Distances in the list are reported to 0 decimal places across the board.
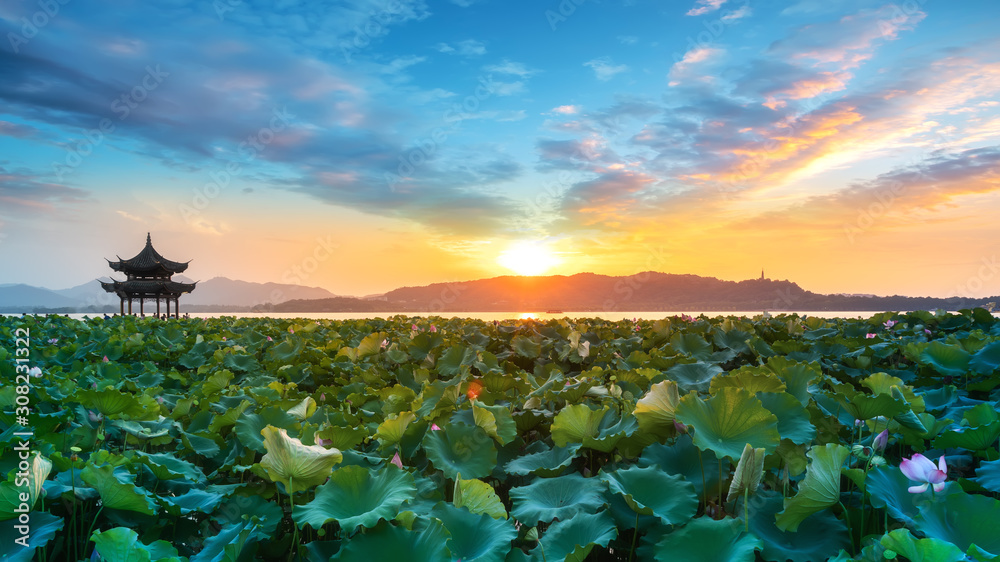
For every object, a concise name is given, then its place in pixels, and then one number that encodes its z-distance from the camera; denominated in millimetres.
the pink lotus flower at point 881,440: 1978
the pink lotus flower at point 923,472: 1592
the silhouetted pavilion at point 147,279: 36594
